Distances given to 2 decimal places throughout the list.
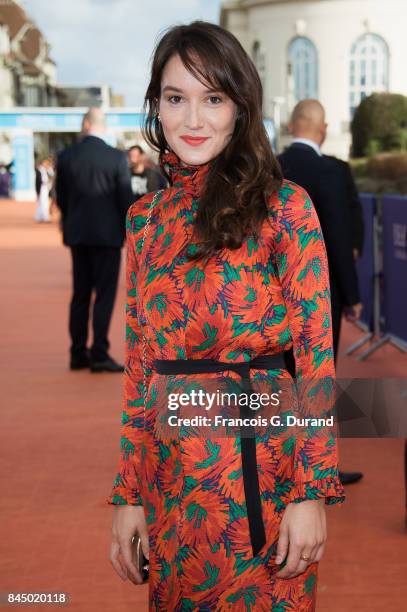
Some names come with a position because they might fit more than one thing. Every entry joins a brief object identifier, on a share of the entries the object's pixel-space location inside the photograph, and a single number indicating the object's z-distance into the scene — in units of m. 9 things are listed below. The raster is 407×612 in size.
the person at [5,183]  54.28
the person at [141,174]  14.55
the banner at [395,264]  8.30
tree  28.20
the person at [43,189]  32.00
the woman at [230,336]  2.18
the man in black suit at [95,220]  8.76
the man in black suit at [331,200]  5.45
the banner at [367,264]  9.17
